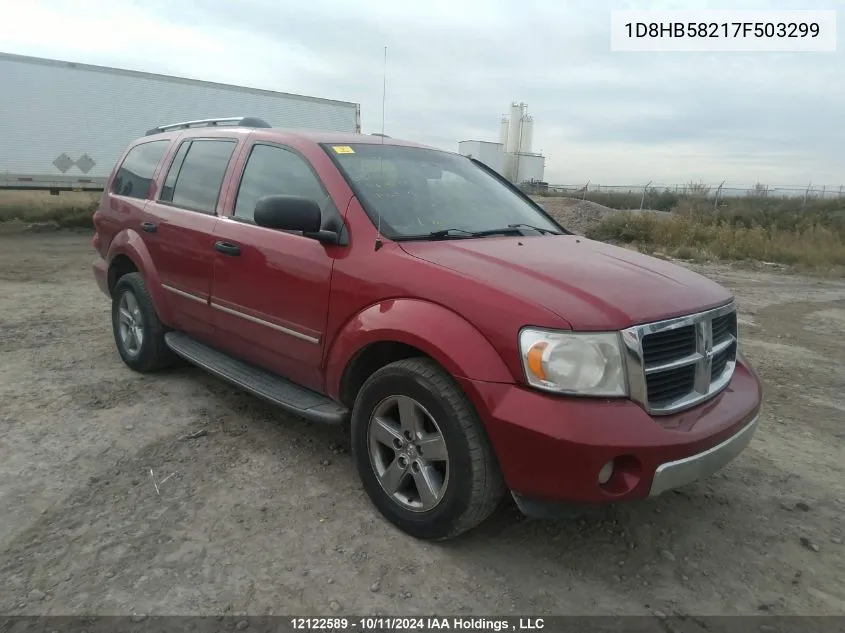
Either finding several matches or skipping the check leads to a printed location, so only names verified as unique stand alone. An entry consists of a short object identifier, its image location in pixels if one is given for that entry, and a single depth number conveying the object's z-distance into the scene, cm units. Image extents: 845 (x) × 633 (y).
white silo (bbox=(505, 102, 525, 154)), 5616
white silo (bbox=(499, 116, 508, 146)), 5711
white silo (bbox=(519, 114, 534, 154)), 5647
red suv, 222
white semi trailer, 1370
